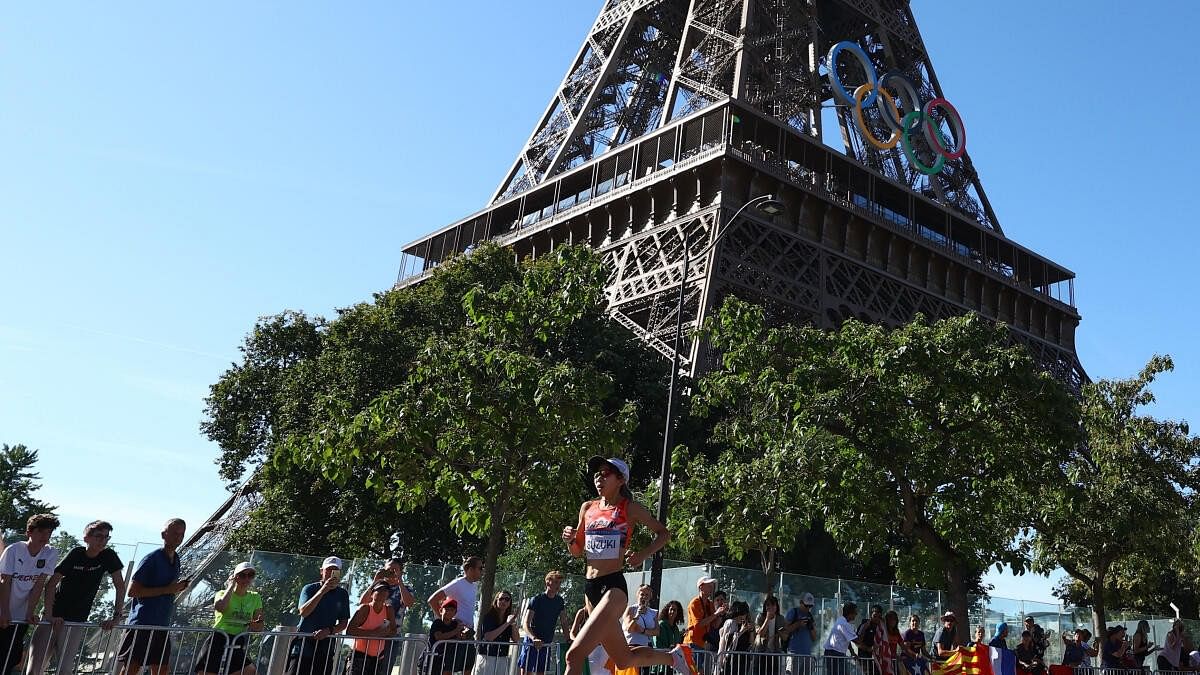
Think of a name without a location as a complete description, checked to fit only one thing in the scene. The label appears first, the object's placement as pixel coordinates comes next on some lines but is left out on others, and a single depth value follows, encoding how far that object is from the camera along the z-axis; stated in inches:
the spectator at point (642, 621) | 399.5
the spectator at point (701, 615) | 470.9
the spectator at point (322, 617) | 328.5
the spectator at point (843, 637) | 487.7
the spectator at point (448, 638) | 342.0
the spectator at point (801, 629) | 510.3
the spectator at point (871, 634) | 508.4
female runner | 241.4
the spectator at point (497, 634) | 363.6
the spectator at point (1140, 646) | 656.9
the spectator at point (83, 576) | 314.0
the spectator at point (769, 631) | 502.3
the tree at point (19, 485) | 1804.9
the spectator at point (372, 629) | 339.6
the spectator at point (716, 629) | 496.5
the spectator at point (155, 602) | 297.7
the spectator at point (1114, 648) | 639.1
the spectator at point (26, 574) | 291.3
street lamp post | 590.9
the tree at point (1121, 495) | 725.3
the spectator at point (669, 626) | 460.4
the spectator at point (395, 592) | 373.7
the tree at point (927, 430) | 653.3
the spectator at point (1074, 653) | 650.2
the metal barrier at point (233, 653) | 285.3
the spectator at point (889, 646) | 498.3
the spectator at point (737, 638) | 420.5
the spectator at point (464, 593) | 399.5
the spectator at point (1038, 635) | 640.0
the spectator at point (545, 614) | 402.1
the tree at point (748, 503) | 649.6
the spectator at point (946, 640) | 522.6
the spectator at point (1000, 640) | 559.2
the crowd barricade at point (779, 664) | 409.1
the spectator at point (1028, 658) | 610.2
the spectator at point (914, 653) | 525.0
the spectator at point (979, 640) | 529.1
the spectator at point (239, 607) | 361.7
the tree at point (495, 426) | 571.2
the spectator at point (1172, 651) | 636.1
